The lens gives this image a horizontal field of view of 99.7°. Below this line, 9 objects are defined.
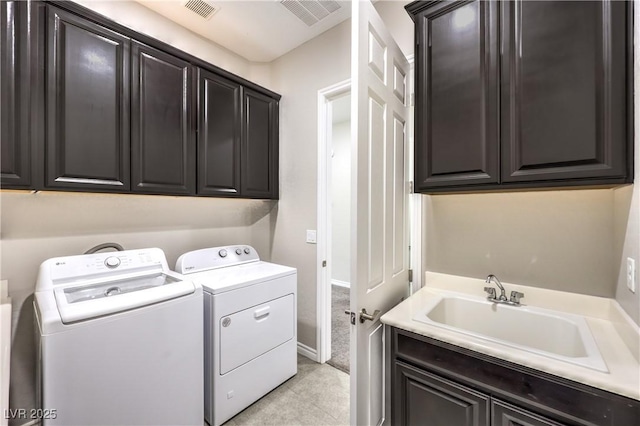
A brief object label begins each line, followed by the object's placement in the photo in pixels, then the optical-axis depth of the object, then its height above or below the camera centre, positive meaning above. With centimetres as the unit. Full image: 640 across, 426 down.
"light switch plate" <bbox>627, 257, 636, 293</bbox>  99 -23
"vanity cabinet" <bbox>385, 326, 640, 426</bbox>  85 -66
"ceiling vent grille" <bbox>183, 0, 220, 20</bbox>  198 +155
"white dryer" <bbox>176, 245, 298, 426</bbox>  165 -77
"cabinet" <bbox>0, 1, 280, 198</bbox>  132 +63
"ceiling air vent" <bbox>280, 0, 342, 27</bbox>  198 +155
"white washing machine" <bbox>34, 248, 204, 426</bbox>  110 -60
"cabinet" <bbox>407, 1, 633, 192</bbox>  102 +52
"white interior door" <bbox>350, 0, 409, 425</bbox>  113 +9
